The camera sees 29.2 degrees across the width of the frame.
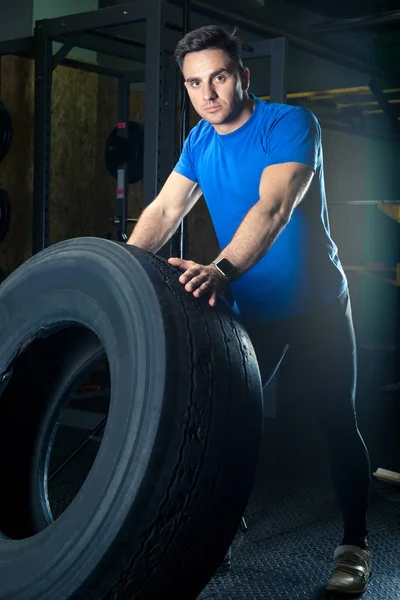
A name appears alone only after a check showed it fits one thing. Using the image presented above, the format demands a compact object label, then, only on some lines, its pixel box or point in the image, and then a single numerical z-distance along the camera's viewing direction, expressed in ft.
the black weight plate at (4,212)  14.23
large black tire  4.04
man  5.40
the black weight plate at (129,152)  14.08
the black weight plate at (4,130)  14.24
